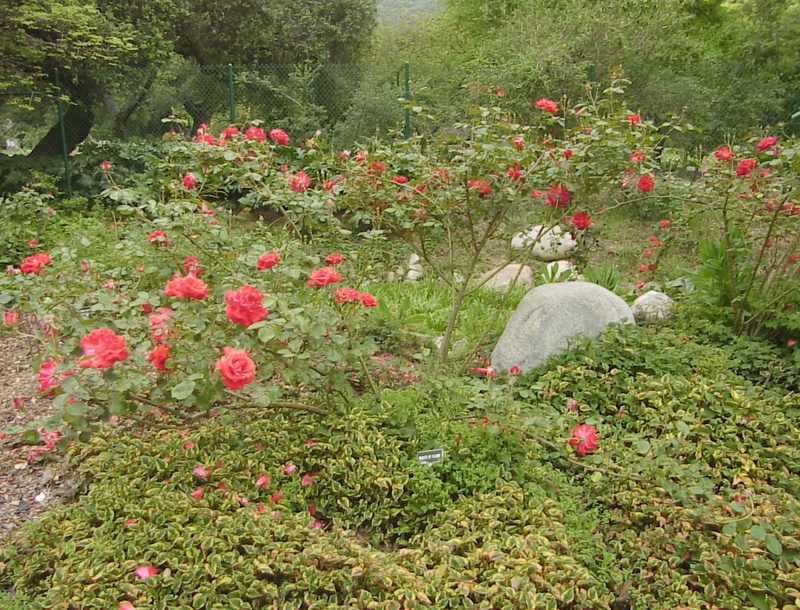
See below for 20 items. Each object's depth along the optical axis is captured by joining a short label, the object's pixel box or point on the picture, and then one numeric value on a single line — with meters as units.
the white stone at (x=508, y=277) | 5.06
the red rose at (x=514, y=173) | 2.89
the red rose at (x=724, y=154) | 3.56
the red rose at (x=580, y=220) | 3.37
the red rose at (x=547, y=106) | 2.91
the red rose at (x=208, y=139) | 3.28
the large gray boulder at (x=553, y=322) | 3.40
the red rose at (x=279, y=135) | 3.18
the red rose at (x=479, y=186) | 2.89
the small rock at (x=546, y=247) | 5.84
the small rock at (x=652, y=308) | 3.89
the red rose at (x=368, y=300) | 2.43
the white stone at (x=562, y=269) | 4.39
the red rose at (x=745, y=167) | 3.45
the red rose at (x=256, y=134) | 3.23
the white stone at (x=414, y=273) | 5.25
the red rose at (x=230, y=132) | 3.19
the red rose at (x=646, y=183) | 3.31
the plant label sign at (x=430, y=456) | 2.43
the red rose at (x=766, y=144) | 3.36
